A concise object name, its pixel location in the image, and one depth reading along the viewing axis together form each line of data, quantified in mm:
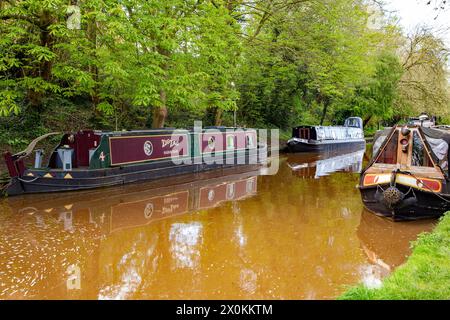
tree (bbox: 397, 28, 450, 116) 24594
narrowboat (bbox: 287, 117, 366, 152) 19078
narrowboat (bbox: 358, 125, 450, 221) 6797
